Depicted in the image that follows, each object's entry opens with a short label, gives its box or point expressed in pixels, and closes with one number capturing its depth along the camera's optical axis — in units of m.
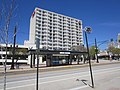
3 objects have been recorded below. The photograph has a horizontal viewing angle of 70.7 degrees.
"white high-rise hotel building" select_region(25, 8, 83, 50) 59.21
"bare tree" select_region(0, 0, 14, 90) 3.66
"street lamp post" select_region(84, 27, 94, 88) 5.79
